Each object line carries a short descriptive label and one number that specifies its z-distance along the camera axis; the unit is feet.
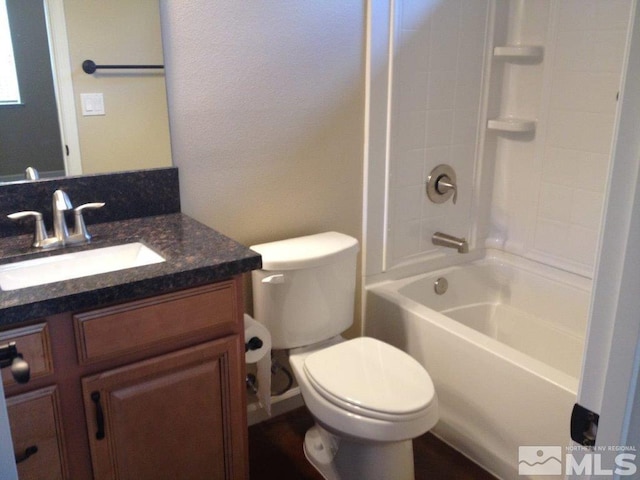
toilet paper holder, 6.09
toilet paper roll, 6.08
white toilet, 5.56
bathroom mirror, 5.49
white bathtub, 6.14
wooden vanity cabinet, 4.43
